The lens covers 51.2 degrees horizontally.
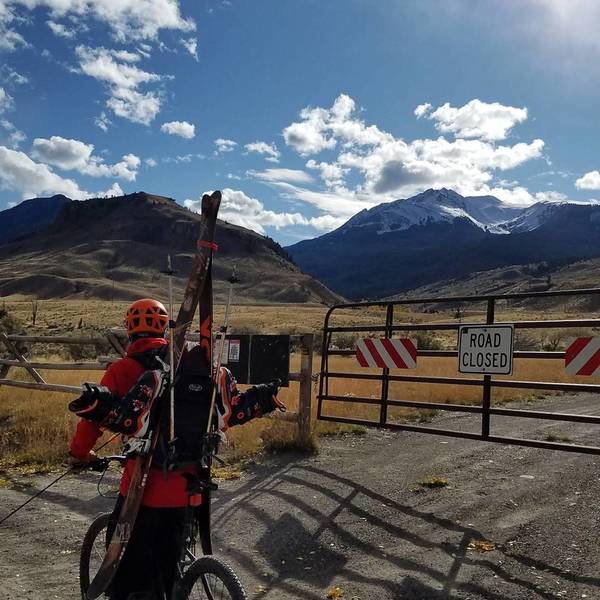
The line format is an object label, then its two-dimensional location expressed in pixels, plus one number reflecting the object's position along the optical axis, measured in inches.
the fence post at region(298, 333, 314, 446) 343.9
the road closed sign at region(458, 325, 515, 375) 268.7
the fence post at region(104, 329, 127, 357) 386.9
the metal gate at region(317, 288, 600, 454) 252.7
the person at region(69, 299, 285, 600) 132.1
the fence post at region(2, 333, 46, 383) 441.1
